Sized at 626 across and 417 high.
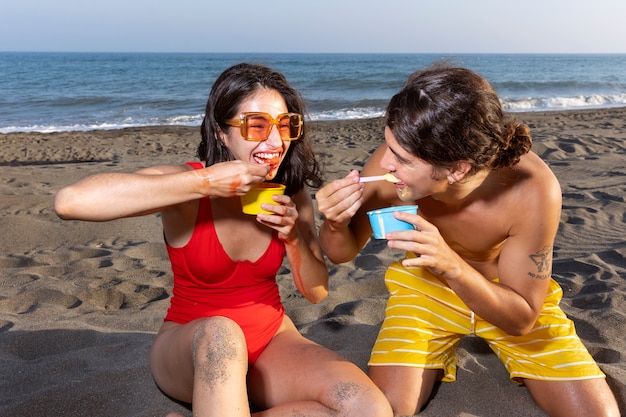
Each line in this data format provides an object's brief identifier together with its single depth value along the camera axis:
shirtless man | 2.48
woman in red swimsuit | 2.33
